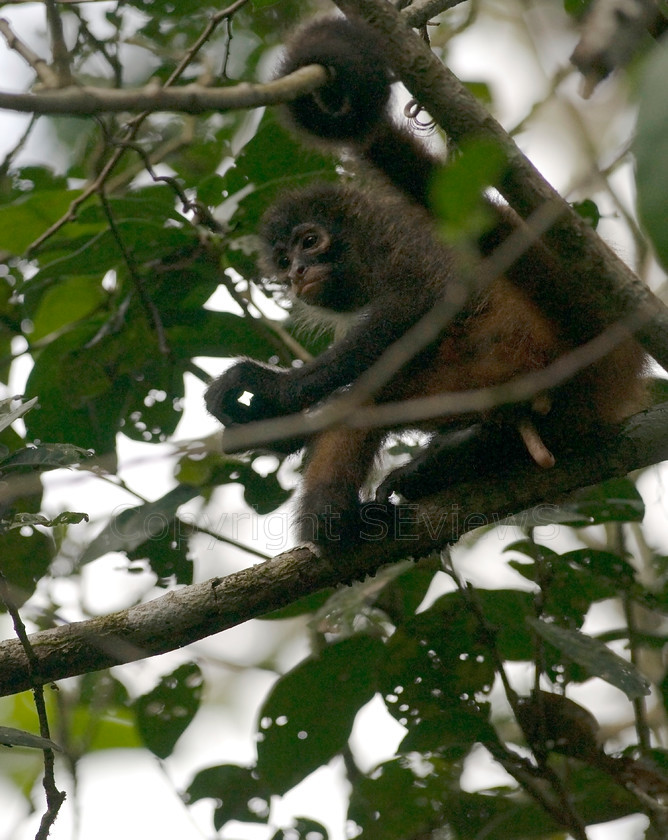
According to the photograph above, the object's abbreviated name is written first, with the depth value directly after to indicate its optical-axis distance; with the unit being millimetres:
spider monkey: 6703
